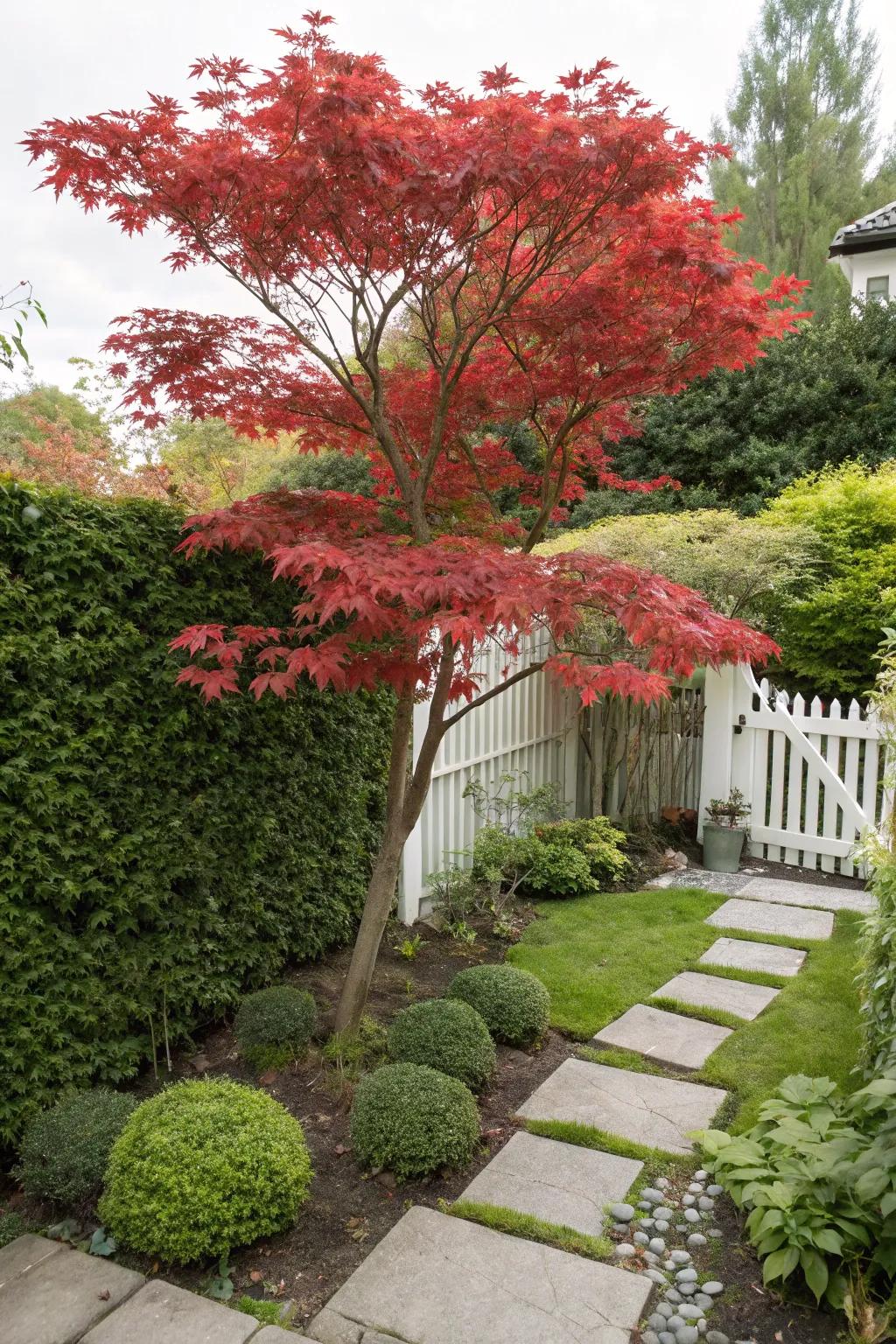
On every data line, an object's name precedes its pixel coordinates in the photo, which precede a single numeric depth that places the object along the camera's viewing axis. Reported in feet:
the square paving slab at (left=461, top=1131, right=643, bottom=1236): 8.93
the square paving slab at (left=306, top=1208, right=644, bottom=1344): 7.36
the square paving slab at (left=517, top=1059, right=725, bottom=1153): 10.40
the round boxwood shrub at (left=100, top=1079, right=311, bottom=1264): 8.07
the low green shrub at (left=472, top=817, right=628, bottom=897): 18.30
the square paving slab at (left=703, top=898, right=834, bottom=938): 16.90
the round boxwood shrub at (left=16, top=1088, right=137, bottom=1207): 9.02
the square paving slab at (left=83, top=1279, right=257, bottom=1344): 7.30
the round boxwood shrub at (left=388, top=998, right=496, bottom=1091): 10.98
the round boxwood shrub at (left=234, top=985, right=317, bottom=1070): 11.84
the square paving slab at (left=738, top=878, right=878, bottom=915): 18.39
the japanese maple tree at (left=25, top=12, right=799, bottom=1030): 10.01
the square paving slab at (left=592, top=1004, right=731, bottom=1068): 12.17
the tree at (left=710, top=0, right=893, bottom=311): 67.00
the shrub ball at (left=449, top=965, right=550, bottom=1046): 12.41
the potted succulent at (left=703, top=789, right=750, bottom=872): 21.22
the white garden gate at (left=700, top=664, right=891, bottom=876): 19.98
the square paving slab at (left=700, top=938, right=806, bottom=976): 15.14
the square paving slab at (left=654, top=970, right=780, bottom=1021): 13.65
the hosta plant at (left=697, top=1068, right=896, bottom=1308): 7.13
